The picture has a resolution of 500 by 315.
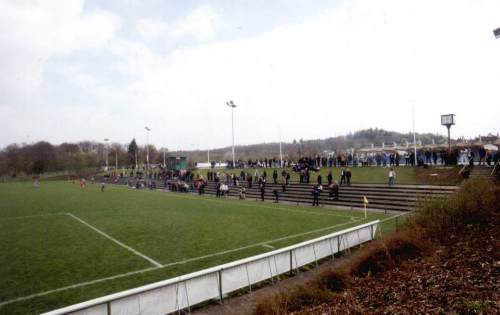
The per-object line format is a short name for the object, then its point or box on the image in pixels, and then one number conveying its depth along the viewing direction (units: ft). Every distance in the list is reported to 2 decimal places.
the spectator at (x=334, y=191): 86.99
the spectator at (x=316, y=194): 83.46
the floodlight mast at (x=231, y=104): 164.23
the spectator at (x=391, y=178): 88.07
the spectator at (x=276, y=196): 94.63
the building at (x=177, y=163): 210.59
